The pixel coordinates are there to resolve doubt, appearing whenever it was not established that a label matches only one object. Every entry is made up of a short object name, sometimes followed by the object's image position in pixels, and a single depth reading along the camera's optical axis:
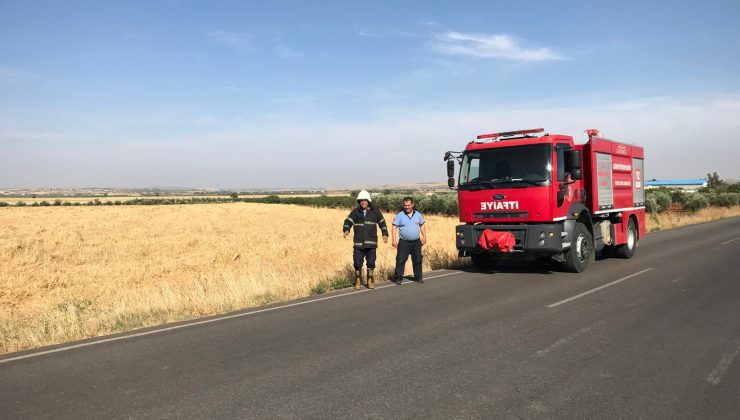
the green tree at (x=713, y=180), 90.62
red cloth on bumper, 11.02
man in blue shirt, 10.72
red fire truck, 10.87
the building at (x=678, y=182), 139.40
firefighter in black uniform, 10.12
